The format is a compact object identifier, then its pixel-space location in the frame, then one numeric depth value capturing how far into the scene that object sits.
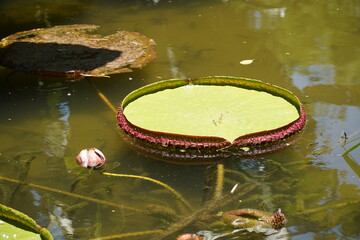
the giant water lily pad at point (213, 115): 12.54
